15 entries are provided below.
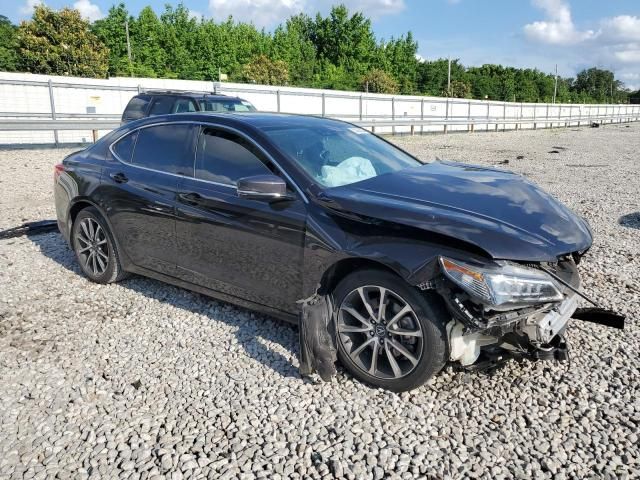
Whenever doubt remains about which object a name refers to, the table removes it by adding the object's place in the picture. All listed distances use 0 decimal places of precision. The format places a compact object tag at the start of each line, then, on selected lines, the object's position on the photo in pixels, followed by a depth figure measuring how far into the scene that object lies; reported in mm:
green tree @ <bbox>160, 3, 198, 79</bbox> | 46688
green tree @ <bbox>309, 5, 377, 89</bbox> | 61422
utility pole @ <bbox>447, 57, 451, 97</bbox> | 62562
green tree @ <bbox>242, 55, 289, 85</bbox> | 44562
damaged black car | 2855
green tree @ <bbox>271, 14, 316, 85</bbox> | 53384
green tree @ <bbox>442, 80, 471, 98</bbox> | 66688
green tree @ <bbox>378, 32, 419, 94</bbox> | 62344
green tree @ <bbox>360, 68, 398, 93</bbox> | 50281
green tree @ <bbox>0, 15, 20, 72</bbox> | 34281
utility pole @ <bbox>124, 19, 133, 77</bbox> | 45781
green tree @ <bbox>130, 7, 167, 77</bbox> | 46844
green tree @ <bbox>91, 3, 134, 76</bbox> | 47622
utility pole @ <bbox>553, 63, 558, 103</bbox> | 91138
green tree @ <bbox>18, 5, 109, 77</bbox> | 34188
